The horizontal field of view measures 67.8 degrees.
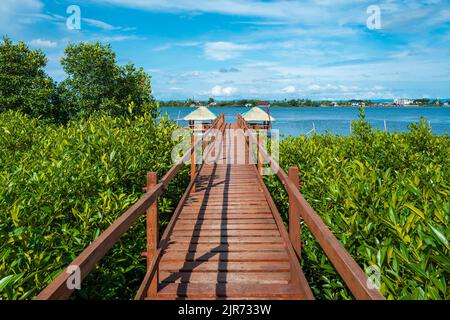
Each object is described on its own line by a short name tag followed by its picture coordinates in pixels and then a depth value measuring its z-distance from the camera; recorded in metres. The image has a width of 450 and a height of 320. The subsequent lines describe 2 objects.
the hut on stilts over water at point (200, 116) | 26.25
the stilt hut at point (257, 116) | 26.09
